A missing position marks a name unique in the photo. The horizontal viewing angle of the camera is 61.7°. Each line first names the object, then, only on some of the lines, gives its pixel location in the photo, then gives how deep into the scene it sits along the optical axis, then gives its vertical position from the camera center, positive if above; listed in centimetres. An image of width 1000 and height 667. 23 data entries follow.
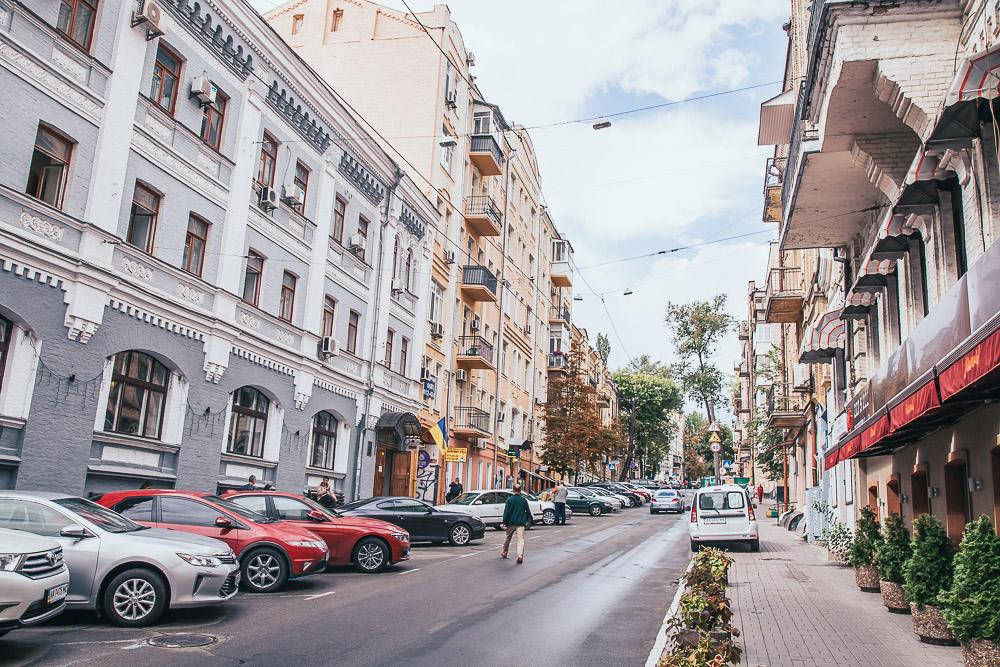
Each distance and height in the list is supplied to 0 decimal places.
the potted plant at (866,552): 1403 -57
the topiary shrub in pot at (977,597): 741 -65
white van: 2216 -16
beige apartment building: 3581 +1454
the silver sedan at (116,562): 952 -96
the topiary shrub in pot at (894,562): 1189 -60
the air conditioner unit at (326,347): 2497 +417
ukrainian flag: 3284 +242
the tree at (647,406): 8181 +971
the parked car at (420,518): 2106 -62
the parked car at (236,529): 1228 -67
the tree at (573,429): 5384 +471
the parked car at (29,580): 772 -100
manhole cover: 880 -168
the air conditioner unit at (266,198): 2186 +739
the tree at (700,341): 7025 +1403
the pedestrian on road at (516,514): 1884 -32
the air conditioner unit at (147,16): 1664 +904
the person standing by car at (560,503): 3588 -6
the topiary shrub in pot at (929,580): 962 -67
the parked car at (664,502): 4791 +32
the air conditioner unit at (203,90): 1892 +875
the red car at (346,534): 1540 -81
